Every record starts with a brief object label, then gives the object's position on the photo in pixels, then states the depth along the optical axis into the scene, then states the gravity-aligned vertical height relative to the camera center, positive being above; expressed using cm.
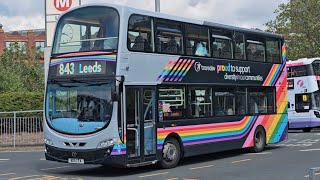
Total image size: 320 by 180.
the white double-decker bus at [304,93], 2961 +58
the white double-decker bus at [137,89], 1245 +45
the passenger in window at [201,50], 1525 +163
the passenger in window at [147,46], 1343 +155
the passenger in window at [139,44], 1309 +158
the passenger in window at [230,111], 1638 -22
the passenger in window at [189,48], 1482 +163
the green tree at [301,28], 4397 +658
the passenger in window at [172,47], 1420 +162
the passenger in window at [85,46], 1300 +152
